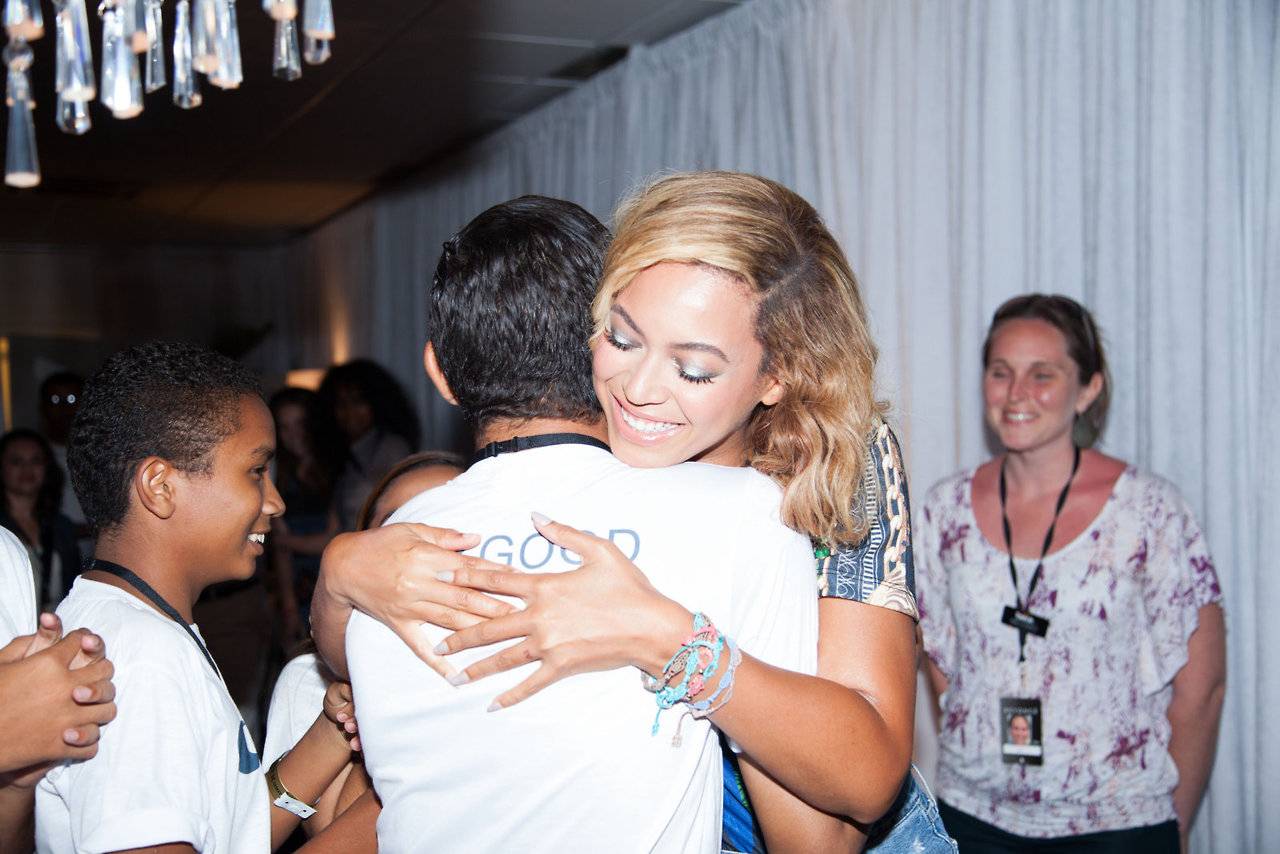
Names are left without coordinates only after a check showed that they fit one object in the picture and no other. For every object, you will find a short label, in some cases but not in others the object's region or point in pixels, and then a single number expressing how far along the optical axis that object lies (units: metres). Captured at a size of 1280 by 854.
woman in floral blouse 2.71
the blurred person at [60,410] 5.64
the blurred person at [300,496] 5.25
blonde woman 1.23
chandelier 1.13
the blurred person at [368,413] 5.58
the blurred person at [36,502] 4.87
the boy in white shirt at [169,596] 1.44
